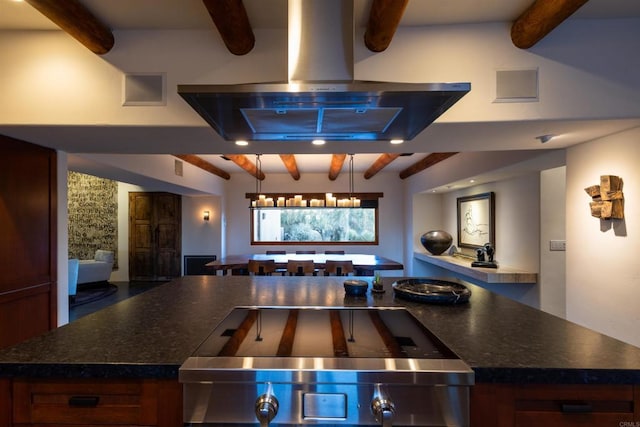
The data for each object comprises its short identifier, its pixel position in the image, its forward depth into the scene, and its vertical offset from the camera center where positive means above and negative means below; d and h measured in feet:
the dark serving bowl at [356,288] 6.12 -1.47
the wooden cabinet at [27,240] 7.75 -0.65
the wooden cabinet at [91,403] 3.34 -2.08
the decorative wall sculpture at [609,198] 7.22 +0.42
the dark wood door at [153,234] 24.13 -1.41
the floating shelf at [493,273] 11.98 -2.44
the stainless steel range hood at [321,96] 3.94 +1.61
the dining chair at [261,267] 13.33 -2.24
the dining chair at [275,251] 22.80 -2.73
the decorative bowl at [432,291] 5.44 -1.49
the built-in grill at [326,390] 3.14 -1.85
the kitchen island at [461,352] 3.16 -1.59
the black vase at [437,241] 16.48 -1.41
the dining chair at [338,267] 12.88 -2.22
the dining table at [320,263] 13.60 -2.29
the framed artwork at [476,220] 15.05 -0.28
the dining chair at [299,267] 13.00 -2.20
